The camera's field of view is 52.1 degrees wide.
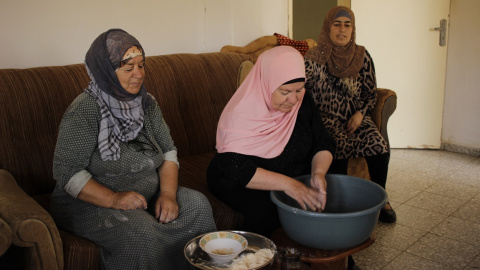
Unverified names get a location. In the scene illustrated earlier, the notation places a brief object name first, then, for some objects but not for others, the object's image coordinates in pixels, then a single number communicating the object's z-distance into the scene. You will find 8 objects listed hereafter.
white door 3.90
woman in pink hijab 1.90
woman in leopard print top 2.63
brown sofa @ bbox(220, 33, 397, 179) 2.71
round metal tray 1.43
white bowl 1.48
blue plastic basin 1.53
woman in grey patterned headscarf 1.69
